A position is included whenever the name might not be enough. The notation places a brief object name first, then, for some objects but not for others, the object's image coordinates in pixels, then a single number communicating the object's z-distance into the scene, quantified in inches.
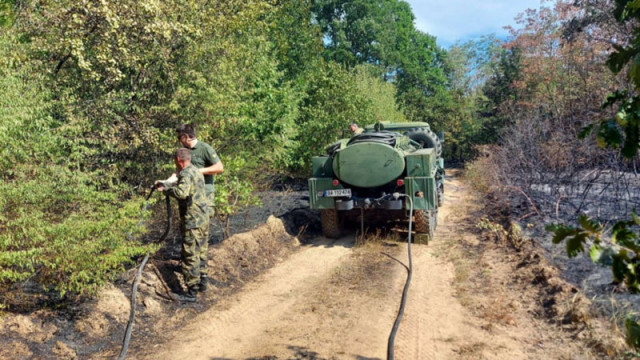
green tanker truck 320.2
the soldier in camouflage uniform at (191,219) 223.5
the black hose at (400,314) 164.9
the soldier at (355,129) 446.6
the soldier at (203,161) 238.2
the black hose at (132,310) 172.6
